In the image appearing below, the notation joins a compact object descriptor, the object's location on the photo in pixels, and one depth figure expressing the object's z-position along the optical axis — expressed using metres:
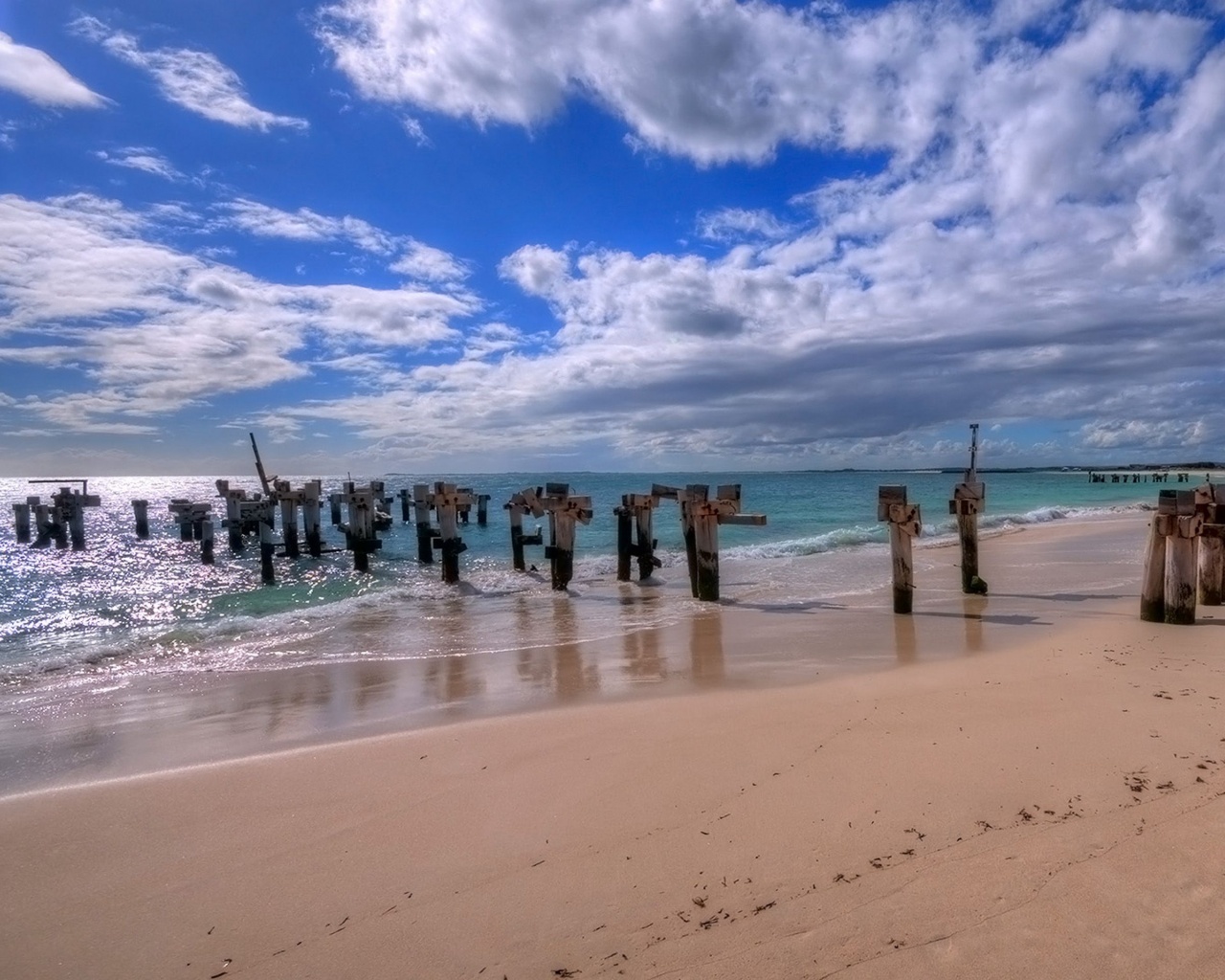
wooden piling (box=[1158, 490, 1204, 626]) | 8.42
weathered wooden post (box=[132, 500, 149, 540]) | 31.61
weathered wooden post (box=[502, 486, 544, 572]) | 16.67
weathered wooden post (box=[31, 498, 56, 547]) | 30.34
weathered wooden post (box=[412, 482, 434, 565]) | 22.45
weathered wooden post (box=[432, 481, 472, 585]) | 17.08
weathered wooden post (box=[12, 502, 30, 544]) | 31.03
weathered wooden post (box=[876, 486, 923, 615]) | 10.23
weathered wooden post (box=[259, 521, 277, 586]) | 18.83
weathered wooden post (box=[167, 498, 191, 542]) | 27.20
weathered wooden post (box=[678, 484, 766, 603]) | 12.48
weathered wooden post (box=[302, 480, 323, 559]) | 22.55
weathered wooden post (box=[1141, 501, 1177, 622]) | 8.55
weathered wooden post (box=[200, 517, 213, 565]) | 23.21
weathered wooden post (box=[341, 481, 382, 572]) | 20.75
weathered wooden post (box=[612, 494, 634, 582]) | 16.25
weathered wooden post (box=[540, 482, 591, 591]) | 15.42
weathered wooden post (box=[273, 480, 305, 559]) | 22.84
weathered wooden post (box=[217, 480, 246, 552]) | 25.64
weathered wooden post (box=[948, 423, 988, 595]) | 11.19
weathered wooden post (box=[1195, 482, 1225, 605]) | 9.94
